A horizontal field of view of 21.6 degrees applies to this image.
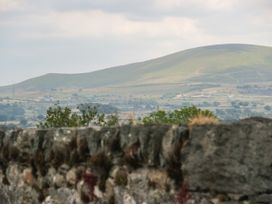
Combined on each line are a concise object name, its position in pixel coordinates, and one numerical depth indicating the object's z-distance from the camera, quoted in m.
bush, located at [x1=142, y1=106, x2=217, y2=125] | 61.53
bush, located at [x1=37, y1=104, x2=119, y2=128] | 60.59
